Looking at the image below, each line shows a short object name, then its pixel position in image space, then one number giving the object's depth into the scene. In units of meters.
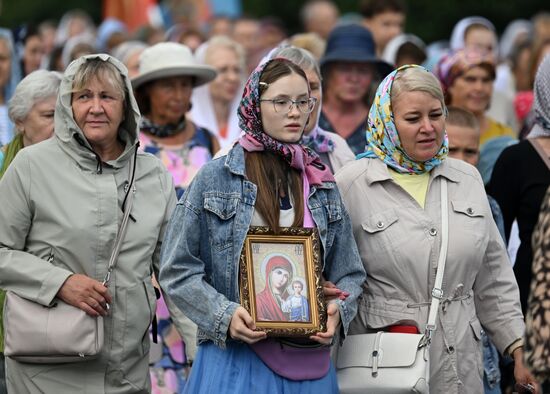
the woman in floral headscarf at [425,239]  15.14
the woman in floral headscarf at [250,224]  14.12
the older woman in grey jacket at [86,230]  15.23
